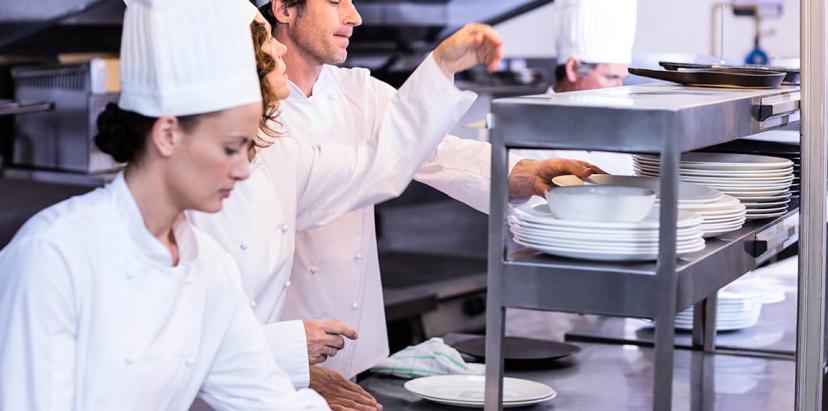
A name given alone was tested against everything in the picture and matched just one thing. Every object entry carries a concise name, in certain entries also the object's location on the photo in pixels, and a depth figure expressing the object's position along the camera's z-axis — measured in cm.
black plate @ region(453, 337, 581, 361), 356
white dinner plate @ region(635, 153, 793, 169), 305
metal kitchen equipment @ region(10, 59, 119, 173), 526
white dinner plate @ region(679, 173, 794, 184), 305
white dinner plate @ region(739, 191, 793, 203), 311
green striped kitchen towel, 346
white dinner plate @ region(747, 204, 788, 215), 311
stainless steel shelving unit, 256
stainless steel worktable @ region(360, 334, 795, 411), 329
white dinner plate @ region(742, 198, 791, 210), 310
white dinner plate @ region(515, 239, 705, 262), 261
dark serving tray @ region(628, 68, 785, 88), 316
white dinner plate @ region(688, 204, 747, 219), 285
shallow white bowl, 263
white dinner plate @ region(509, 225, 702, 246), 261
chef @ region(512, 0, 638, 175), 484
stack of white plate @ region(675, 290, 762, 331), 396
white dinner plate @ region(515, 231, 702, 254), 261
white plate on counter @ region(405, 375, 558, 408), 319
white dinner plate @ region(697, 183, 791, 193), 306
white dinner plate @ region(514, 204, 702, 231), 260
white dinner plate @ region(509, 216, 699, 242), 261
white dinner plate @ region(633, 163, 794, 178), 305
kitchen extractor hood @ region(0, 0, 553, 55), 492
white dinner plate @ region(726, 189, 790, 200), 309
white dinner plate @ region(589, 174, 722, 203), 290
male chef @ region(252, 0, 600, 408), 365
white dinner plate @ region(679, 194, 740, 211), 284
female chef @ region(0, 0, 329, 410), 258
